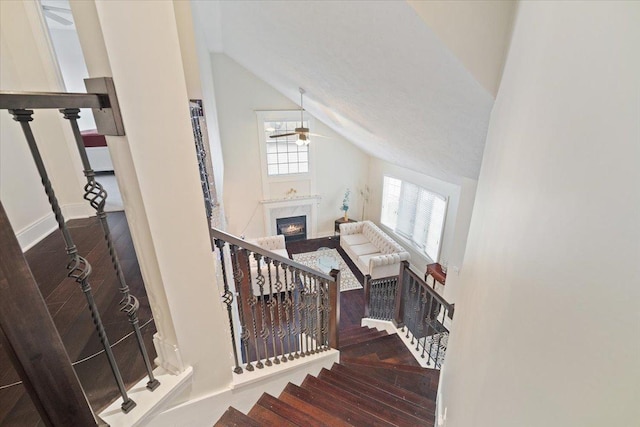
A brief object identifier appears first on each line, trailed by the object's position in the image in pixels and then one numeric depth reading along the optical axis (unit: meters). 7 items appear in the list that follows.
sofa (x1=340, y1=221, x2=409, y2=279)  6.16
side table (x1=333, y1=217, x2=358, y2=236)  8.46
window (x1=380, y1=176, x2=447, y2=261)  6.01
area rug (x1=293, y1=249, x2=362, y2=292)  6.29
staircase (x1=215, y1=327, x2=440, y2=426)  1.66
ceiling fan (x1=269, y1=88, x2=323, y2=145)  5.22
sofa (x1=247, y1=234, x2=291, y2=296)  6.89
